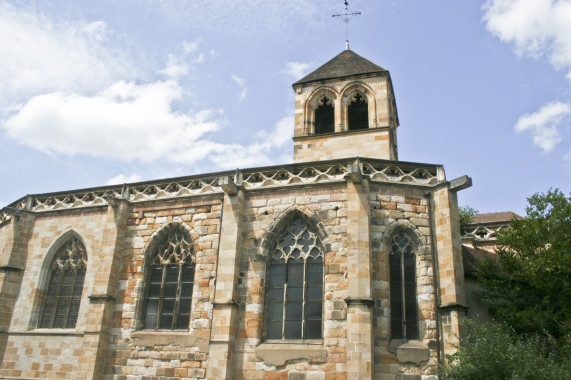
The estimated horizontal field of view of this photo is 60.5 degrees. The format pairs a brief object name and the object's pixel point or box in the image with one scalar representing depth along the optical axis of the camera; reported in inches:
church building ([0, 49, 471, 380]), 438.6
